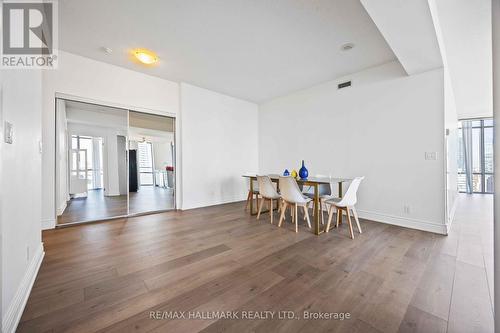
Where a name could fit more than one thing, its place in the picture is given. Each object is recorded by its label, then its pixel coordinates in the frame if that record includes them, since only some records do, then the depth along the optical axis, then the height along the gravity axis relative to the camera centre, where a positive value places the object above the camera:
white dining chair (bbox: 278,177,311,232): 3.04 -0.44
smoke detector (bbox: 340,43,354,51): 2.95 +1.81
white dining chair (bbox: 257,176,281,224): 3.55 -0.40
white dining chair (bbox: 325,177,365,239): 2.83 -0.52
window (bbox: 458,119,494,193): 6.82 +0.34
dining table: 2.85 -0.33
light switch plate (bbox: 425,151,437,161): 2.99 +0.15
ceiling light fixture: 3.15 +1.83
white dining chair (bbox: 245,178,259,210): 4.11 -0.54
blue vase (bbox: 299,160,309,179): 3.39 -0.11
